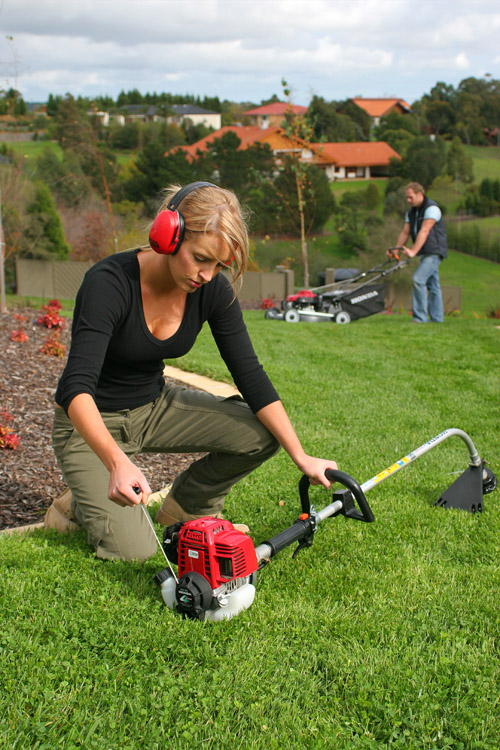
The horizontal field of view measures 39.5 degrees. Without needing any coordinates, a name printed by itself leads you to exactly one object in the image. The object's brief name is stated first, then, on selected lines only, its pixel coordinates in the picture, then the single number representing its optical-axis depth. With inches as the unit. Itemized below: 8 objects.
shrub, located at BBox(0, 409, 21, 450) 172.7
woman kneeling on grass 102.7
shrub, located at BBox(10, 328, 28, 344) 266.2
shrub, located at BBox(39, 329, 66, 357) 258.4
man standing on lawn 379.9
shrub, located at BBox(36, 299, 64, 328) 289.4
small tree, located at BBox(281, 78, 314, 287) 675.4
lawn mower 414.0
